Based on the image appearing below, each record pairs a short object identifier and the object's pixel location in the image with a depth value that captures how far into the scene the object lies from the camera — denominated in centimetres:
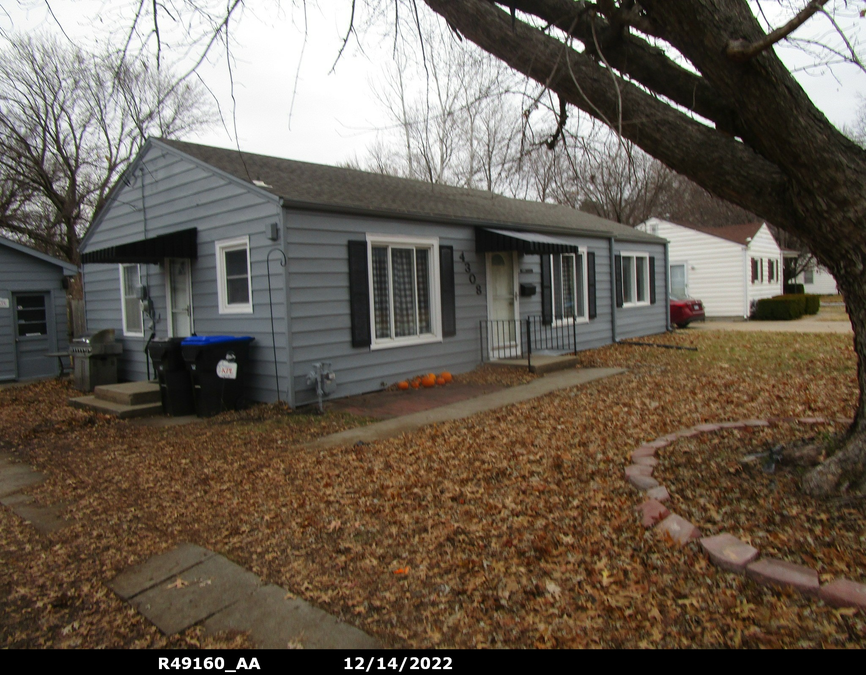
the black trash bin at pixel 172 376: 764
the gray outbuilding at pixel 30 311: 1220
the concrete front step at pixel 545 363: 977
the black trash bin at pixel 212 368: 747
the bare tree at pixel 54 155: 1941
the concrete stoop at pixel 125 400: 790
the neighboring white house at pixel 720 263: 2147
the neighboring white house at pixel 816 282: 3484
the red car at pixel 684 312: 1795
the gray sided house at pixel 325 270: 773
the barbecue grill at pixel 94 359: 1017
